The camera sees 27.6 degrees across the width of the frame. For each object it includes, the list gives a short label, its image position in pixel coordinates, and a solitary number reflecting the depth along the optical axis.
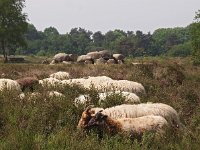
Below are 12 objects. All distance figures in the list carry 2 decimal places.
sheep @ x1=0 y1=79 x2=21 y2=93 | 17.41
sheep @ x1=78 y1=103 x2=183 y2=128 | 11.01
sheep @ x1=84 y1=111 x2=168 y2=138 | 9.71
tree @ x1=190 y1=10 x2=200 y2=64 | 47.19
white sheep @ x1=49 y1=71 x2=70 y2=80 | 23.62
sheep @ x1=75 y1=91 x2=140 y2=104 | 12.36
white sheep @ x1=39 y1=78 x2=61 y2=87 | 16.20
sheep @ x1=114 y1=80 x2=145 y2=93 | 16.67
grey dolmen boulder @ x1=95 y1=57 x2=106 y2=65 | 48.41
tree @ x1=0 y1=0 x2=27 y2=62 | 63.41
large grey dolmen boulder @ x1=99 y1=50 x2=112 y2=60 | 53.94
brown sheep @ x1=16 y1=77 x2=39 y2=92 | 18.65
